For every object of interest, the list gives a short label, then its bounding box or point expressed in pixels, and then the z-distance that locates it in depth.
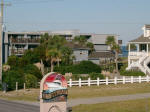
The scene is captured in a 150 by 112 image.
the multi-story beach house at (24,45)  85.75
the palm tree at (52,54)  68.31
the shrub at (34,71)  51.09
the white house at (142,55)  65.75
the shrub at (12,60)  67.67
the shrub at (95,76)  52.88
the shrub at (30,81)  46.72
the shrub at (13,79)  46.09
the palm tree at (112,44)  89.66
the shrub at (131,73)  61.73
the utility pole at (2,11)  47.42
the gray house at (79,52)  89.81
